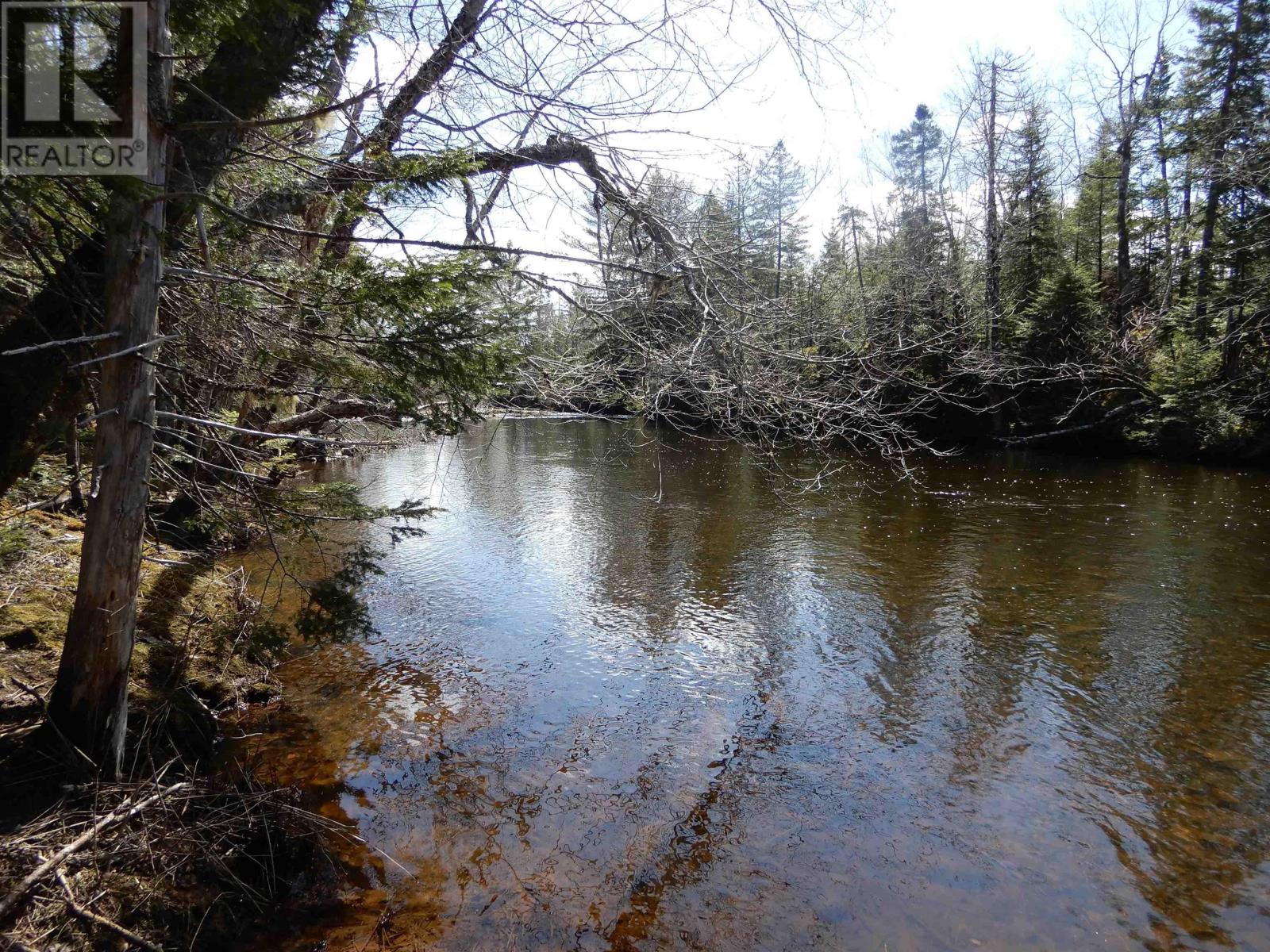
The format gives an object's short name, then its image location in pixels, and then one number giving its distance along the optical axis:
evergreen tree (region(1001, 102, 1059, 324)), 22.28
